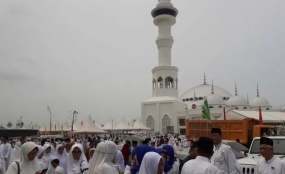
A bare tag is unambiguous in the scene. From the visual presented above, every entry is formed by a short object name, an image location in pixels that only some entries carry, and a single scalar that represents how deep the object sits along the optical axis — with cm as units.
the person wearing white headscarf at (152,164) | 245
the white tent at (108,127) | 2786
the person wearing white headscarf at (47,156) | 490
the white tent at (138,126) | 2502
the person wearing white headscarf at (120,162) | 530
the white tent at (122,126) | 2519
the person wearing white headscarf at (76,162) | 370
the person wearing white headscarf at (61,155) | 482
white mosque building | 3127
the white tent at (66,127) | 2715
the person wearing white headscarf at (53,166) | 404
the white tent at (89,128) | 1781
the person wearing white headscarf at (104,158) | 243
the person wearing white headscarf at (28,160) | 294
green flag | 1268
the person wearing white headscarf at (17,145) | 627
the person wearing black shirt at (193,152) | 391
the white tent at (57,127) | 2848
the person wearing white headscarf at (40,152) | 426
